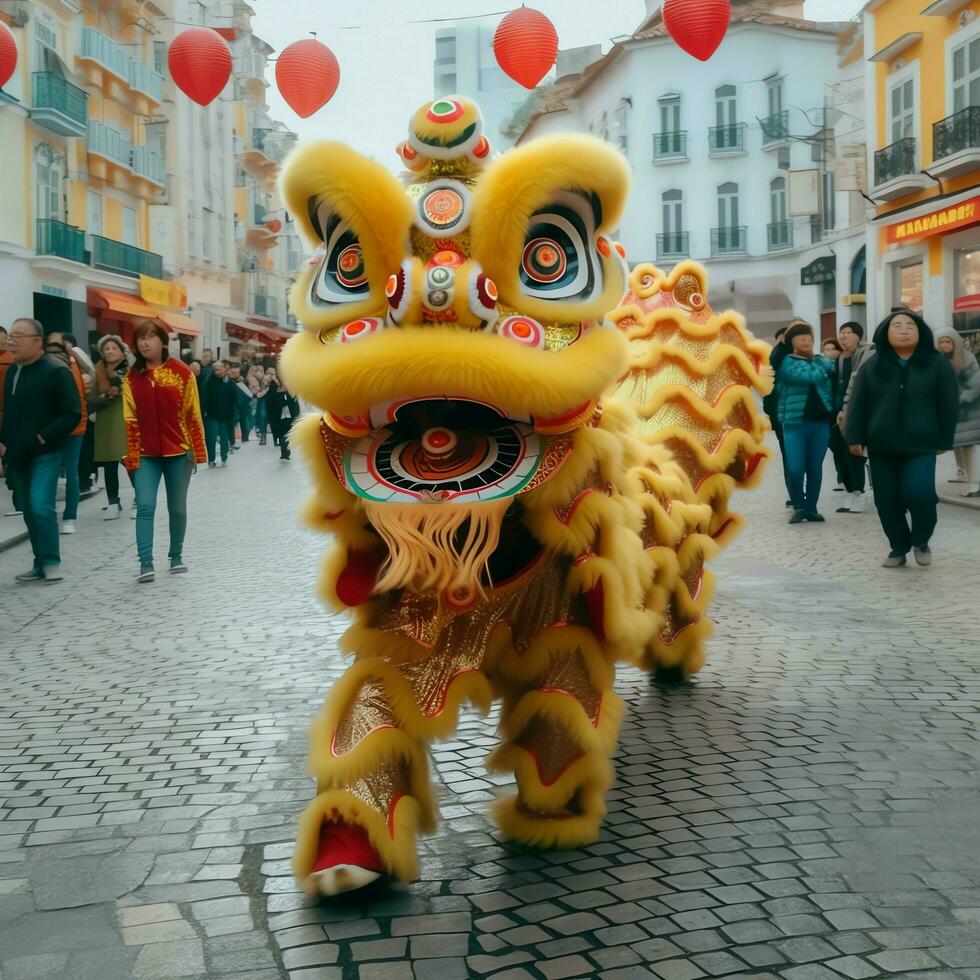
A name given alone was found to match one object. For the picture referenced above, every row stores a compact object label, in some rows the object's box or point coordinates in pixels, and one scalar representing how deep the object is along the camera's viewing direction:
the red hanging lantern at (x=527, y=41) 9.64
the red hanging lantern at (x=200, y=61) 9.84
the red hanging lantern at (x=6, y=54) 11.59
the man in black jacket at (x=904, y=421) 8.52
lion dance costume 3.02
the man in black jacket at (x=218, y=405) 20.50
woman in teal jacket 11.24
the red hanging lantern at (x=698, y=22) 8.30
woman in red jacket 8.62
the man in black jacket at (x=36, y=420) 8.52
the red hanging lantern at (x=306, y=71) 9.68
